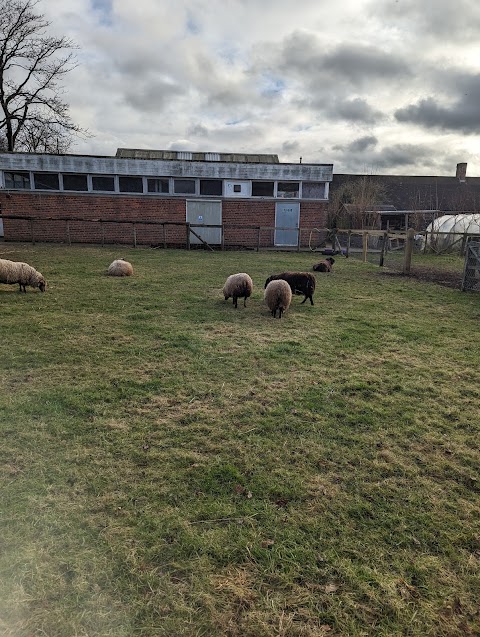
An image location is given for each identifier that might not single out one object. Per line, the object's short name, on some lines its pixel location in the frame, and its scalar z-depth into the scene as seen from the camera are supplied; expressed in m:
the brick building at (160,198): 21.67
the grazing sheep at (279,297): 7.38
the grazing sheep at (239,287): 7.97
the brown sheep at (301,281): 8.49
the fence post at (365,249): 16.56
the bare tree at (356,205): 32.50
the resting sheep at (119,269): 11.43
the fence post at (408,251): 13.03
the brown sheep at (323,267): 13.78
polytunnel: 21.64
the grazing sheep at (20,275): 8.48
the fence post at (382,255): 15.42
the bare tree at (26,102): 27.30
